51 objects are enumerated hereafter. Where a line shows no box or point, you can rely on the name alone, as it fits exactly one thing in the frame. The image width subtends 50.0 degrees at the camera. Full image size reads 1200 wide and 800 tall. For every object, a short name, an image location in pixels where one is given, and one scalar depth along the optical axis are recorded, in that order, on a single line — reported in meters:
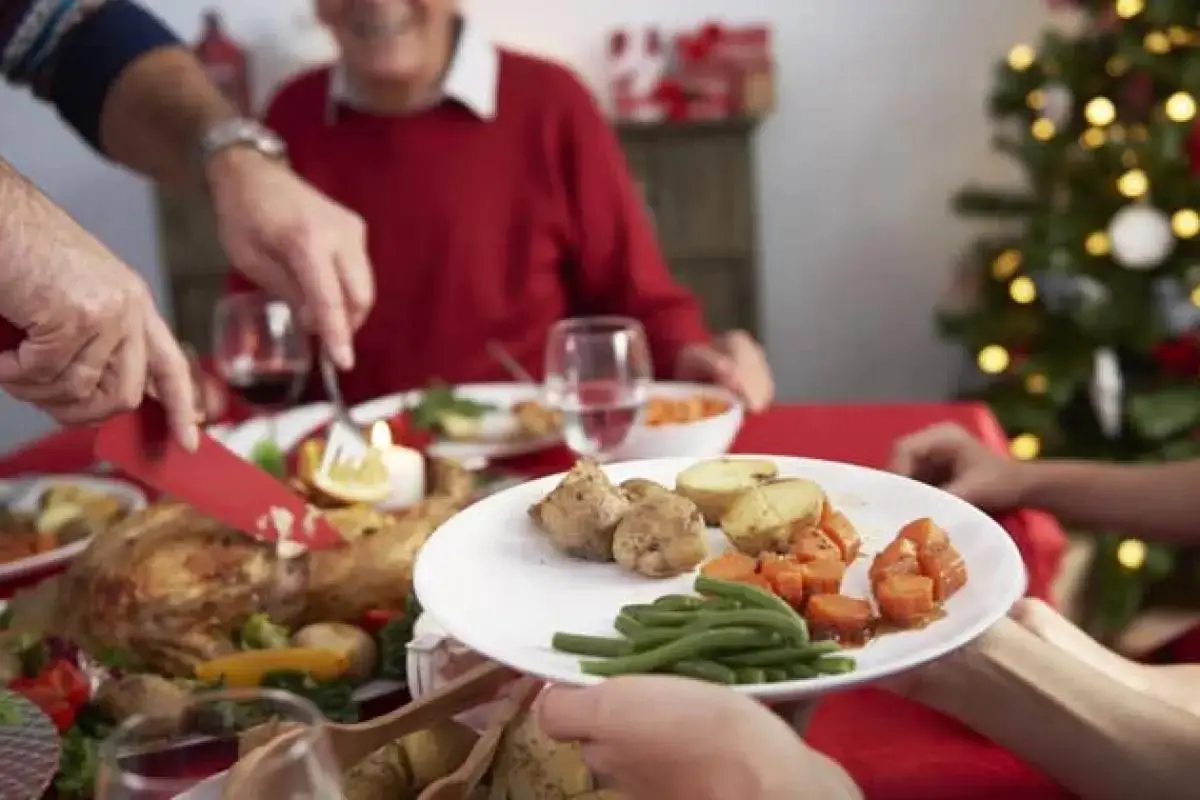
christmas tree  2.61
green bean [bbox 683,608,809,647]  0.63
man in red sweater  2.03
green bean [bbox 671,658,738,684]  0.63
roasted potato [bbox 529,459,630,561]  0.75
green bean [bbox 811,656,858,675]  0.61
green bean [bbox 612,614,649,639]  0.65
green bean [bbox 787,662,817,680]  0.61
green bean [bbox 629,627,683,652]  0.64
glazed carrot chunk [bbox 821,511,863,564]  0.74
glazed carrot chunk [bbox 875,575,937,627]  0.65
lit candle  1.08
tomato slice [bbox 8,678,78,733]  0.77
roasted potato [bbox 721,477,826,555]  0.74
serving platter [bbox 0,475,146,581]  1.09
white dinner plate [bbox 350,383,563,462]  1.34
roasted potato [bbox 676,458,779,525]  0.80
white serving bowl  1.24
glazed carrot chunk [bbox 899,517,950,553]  0.71
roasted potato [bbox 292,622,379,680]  0.83
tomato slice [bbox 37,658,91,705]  0.79
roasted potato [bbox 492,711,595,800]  0.63
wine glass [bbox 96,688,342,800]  0.52
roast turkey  0.83
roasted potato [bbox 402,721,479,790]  0.66
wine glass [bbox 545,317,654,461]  1.17
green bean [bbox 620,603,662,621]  0.67
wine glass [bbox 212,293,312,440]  1.39
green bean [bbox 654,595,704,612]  0.67
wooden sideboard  3.31
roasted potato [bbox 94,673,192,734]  0.76
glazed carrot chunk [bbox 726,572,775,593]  0.69
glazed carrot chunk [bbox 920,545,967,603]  0.68
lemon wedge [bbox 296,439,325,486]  1.06
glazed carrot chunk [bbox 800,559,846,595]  0.69
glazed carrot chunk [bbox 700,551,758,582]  0.71
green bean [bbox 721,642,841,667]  0.62
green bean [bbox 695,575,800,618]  0.65
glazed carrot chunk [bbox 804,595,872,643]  0.65
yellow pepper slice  0.80
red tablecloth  0.79
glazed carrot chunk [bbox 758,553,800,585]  0.69
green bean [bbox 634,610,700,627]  0.66
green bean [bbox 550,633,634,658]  0.64
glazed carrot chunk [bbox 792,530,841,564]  0.72
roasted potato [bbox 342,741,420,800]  0.64
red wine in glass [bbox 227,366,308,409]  1.38
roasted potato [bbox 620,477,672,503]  0.78
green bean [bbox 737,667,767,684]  0.62
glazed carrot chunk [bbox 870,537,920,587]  0.68
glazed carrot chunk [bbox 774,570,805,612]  0.69
